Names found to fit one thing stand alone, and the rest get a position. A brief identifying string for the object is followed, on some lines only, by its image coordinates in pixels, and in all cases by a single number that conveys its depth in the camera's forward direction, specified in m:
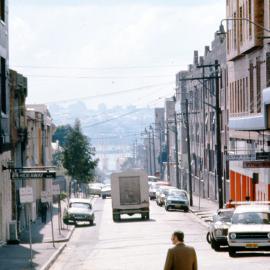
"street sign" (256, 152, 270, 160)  51.94
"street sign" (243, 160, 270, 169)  50.91
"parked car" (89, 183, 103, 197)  141.62
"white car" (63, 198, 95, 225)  65.38
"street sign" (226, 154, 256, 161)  52.78
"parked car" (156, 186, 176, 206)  90.28
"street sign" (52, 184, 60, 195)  50.52
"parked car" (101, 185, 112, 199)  123.62
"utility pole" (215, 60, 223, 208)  66.44
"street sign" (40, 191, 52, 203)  47.28
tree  130.38
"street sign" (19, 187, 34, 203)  38.28
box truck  68.12
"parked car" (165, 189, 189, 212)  81.12
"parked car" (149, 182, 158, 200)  111.00
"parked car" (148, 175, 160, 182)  145.88
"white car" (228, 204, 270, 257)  34.53
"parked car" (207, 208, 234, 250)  38.53
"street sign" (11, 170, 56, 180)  45.78
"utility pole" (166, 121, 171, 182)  154.31
